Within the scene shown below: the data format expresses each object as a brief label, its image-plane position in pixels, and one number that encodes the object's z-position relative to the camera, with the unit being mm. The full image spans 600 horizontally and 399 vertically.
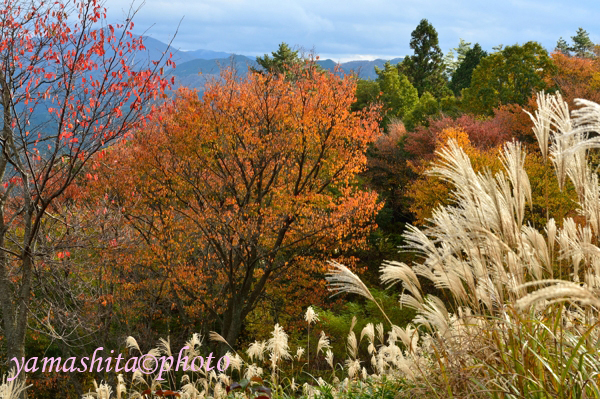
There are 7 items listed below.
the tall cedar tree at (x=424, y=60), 45094
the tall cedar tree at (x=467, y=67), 43156
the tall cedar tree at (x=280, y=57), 41719
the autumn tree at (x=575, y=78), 22375
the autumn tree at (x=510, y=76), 26141
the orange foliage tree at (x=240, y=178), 12062
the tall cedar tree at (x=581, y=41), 56656
